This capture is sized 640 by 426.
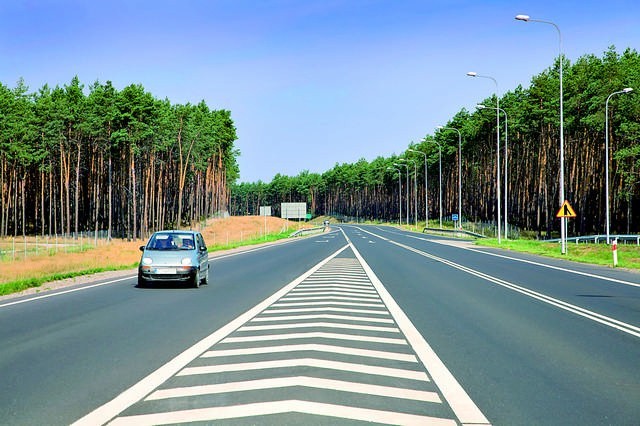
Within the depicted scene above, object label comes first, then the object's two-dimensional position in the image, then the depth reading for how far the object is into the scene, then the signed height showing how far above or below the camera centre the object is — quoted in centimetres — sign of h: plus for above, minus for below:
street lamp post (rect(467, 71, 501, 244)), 4375 +906
